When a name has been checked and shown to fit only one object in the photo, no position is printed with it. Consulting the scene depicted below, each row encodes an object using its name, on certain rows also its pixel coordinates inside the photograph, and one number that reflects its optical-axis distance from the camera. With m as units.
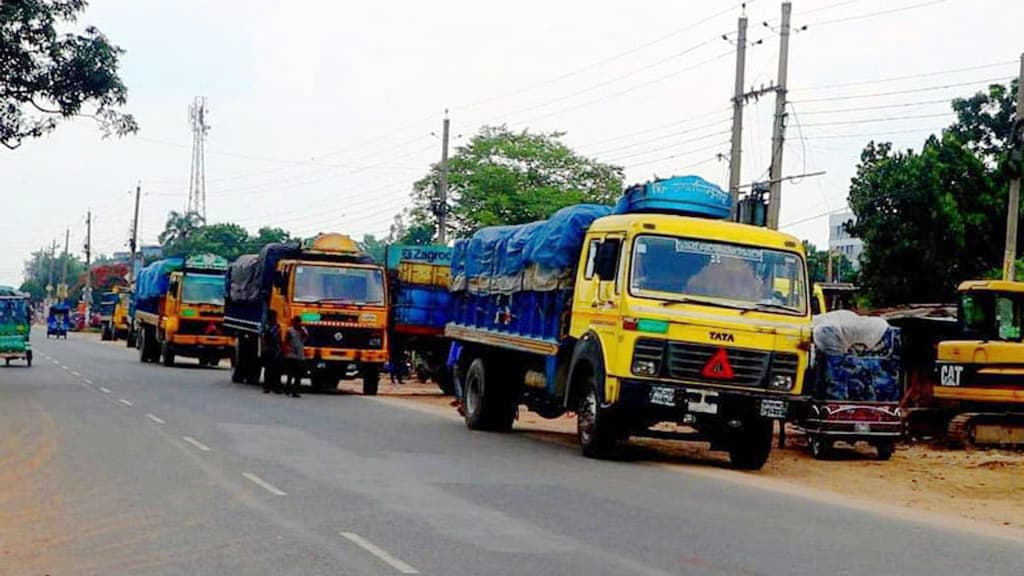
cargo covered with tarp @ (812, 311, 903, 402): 20.66
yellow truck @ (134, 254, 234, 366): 42.50
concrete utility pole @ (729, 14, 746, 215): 32.84
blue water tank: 18.94
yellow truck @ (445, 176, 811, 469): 17.09
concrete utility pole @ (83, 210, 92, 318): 117.23
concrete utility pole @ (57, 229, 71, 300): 137.88
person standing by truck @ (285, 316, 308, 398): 29.95
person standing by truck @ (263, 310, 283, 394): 30.80
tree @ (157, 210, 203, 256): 107.62
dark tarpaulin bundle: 32.19
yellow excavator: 23.20
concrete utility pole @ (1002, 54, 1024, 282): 26.39
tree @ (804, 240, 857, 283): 90.07
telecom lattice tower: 103.62
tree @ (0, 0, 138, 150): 29.38
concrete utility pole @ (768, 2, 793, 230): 32.28
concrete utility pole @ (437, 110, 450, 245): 53.03
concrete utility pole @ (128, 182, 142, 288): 95.59
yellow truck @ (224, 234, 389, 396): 30.70
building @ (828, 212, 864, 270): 140.50
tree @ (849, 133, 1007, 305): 43.34
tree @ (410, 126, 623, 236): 73.81
